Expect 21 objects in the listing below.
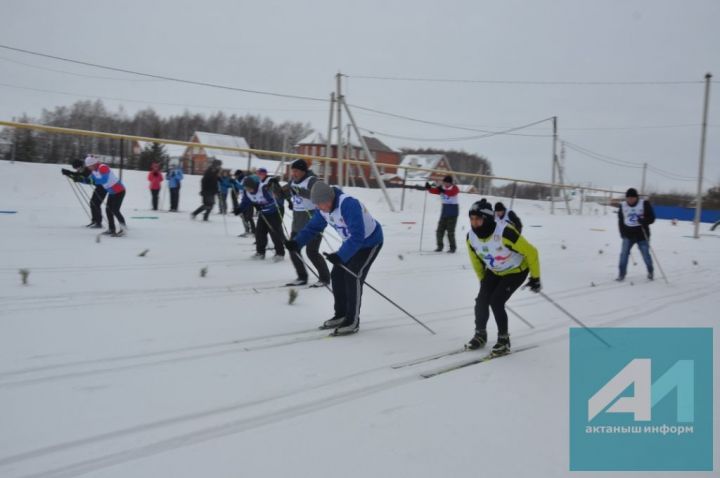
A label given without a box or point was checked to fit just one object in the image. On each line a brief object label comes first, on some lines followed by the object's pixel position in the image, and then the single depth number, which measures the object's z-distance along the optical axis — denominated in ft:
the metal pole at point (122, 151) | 51.24
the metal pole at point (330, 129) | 70.19
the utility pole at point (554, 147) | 93.92
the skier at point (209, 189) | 47.44
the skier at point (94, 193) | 36.35
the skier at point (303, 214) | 23.84
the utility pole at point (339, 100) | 68.33
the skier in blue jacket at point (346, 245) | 16.75
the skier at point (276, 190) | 29.63
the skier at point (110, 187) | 33.47
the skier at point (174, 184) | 51.96
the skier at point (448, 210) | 38.63
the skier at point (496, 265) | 15.47
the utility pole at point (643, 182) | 148.46
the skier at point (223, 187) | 49.96
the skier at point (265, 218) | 30.17
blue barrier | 117.50
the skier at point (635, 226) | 31.42
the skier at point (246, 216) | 39.20
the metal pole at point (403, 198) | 65.27
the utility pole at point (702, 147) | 65.10
